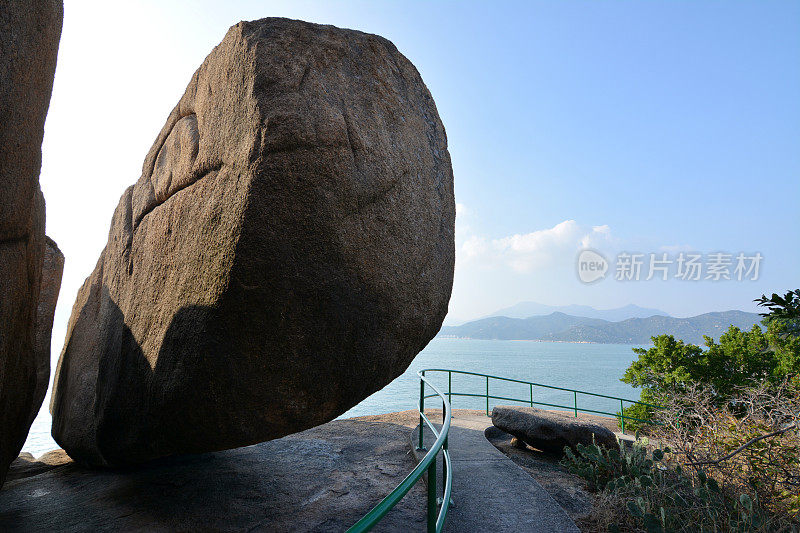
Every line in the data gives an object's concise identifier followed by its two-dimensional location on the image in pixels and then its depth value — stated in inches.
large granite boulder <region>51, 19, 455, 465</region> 104.3
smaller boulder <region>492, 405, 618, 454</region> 254.5
